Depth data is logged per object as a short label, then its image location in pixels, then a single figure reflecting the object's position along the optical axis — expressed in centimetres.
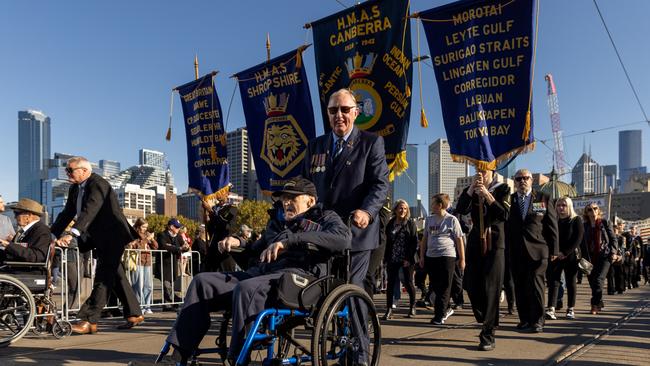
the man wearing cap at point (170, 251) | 1078
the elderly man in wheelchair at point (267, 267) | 344
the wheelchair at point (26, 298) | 584
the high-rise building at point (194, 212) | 19628
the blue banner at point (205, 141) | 1215
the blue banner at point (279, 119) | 1046
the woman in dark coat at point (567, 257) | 830
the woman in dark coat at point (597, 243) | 1024
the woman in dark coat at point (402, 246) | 855
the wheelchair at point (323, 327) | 340
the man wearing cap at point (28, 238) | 629
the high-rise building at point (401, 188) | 18612
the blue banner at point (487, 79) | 717
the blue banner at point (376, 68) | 870
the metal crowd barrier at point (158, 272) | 848
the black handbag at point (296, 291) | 346
